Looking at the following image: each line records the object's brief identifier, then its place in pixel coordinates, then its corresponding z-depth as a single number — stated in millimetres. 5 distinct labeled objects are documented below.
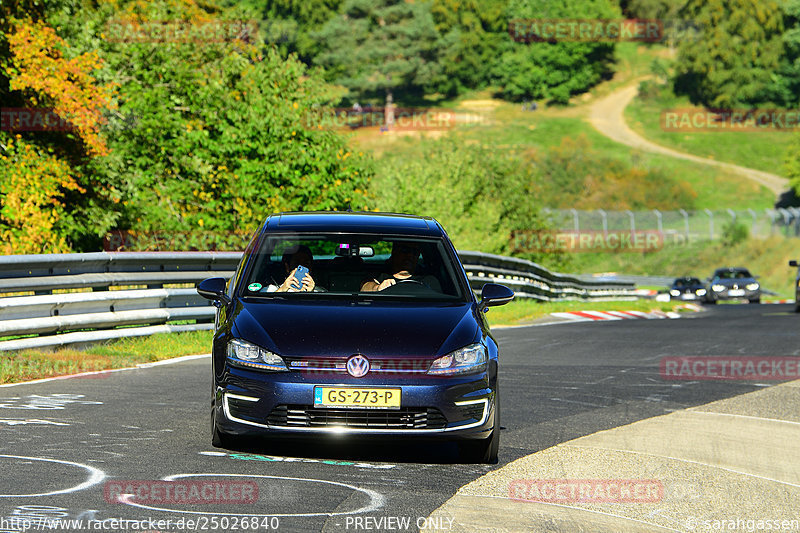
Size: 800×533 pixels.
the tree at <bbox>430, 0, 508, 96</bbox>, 134375
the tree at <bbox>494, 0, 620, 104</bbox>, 135500
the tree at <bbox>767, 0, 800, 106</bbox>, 123656
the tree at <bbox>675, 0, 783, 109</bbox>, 125881
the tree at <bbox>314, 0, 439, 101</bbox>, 125500
